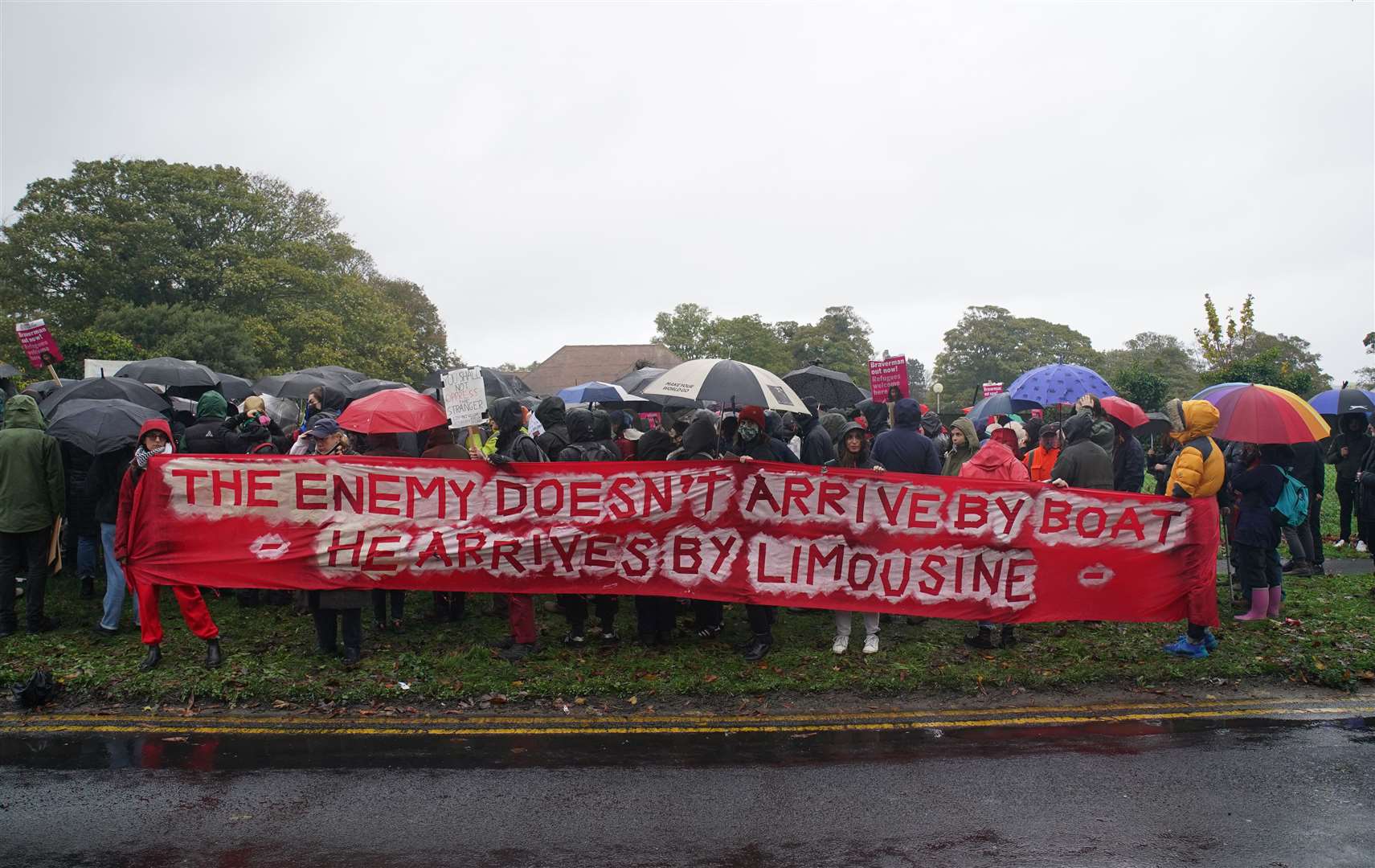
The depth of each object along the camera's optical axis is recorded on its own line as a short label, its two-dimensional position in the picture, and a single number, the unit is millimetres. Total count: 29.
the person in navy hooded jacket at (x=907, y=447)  8000
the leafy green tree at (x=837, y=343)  80250
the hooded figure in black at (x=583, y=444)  7707
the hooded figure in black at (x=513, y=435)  7531
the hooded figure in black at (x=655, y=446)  7891
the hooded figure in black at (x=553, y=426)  7953
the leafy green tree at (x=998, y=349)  96812
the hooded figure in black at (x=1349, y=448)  10961
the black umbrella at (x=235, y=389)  16266
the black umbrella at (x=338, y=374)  17500
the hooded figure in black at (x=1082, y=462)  7949
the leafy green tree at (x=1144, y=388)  34156
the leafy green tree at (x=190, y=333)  37906
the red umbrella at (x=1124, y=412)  8453
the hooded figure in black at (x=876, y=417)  11672
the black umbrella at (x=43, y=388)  11344
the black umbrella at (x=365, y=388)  13336
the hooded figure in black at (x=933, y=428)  10352
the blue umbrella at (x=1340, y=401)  14266
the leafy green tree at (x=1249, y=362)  27547
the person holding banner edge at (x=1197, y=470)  7191
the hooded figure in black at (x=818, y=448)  9016
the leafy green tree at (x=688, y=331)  80125
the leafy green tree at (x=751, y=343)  76625
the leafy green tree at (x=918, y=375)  130375
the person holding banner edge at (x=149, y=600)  6969
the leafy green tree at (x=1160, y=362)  66750
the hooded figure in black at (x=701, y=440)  7535
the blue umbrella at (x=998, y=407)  14344
